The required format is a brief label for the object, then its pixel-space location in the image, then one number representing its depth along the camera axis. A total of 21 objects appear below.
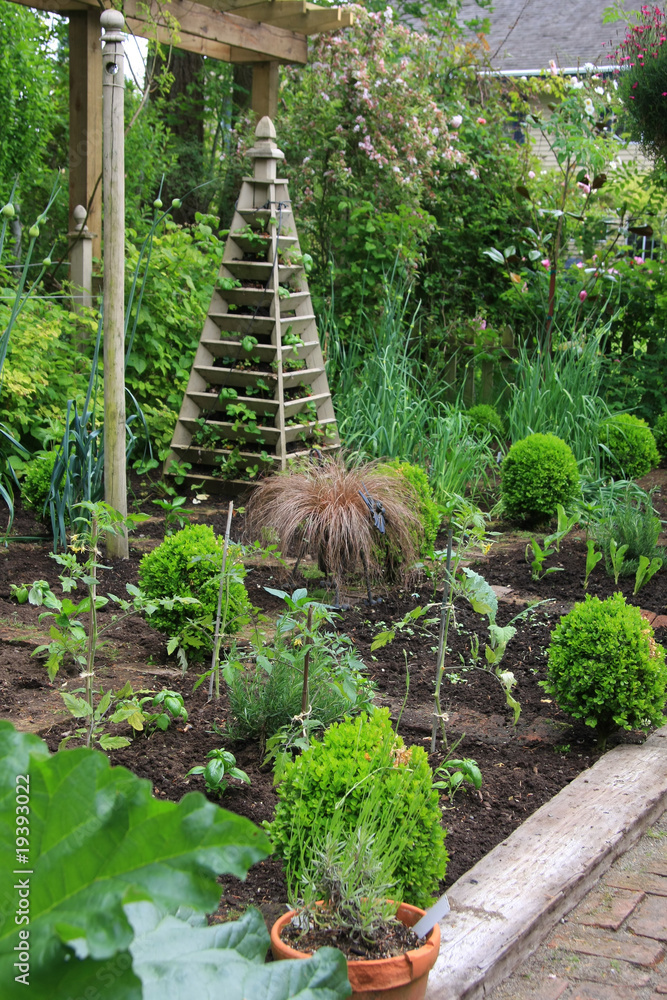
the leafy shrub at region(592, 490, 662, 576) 4.35
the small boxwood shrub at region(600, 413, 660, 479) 6.48
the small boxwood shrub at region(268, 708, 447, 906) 1.79
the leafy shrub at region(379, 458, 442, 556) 4.16
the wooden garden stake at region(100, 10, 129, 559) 3.81
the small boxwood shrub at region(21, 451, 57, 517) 4.27
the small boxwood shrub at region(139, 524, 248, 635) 3.12
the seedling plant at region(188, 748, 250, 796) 2.07
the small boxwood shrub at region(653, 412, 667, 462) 7.21
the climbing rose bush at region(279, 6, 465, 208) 7.25
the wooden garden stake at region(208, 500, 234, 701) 2.71
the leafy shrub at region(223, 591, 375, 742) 2.43
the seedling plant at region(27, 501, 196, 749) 2.18
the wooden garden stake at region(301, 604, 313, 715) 2.26
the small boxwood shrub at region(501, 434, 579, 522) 5.17
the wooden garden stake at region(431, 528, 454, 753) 2.43
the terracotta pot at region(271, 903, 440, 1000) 1.47
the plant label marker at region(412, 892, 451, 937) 1.54
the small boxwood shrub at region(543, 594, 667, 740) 2.63
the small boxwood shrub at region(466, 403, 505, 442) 6.71
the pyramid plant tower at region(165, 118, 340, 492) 5.47
